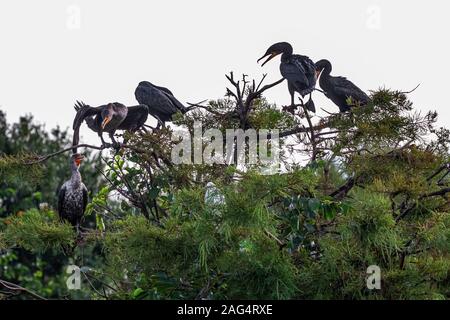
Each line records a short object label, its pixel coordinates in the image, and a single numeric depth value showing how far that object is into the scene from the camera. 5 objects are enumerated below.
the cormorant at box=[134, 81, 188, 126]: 19.43
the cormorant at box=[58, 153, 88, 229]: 18.40
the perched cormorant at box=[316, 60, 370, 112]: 18.38
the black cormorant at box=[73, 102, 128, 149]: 17.25
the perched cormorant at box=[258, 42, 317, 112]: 18.25
